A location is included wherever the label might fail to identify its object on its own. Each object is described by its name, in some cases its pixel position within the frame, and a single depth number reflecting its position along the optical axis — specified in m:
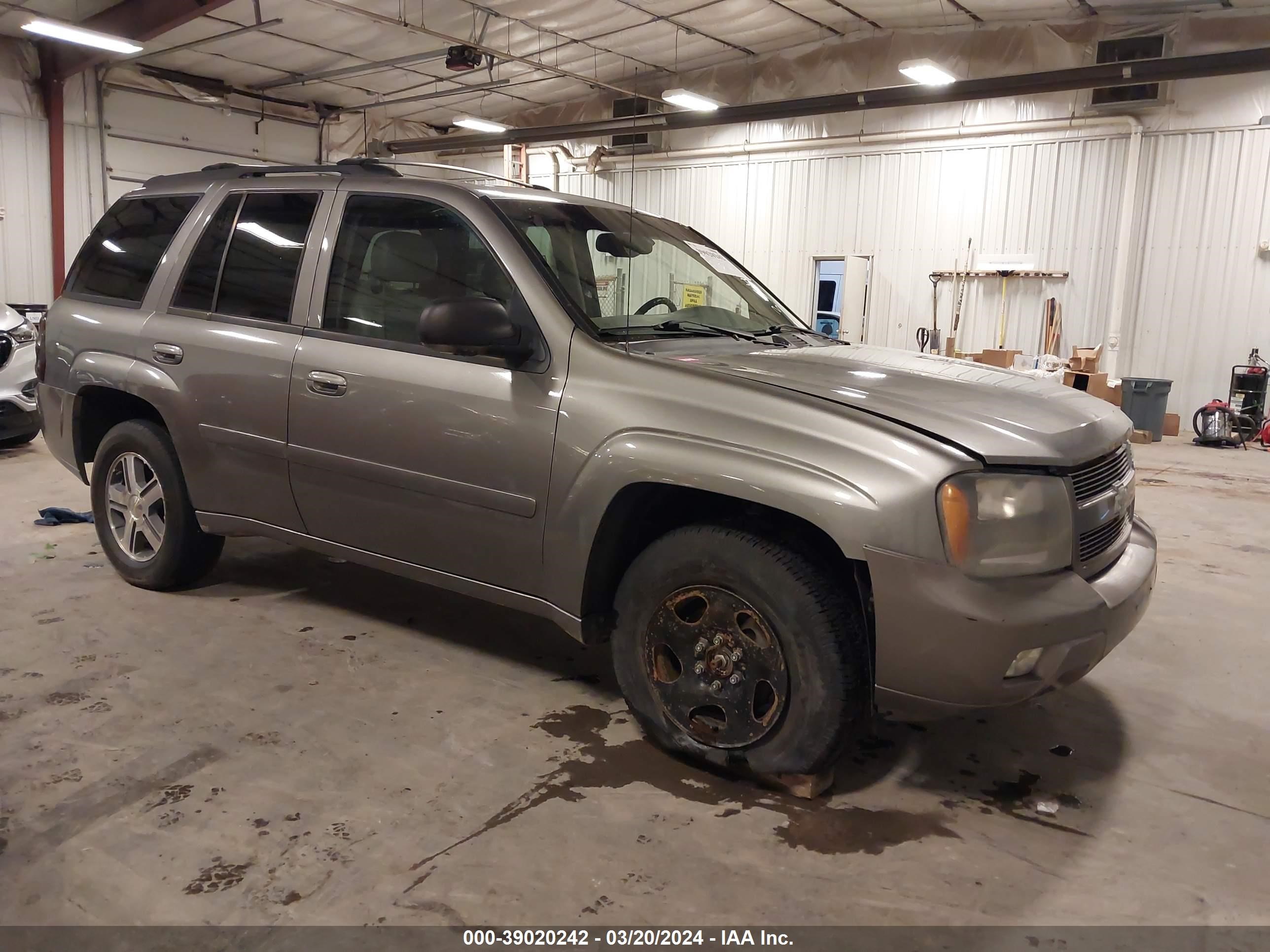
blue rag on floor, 5.00
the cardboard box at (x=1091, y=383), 10.27
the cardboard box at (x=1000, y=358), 10.80
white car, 6.78
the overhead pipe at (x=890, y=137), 11.20
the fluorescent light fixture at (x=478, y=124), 14.31
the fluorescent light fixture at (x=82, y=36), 9.82
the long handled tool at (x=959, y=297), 12.27
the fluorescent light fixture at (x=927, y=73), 10.01
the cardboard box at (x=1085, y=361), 10.69
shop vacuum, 10.17
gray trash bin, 10.56
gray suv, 2.14
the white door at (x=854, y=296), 12.97
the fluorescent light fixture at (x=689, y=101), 11.98
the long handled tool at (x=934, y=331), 12.30
